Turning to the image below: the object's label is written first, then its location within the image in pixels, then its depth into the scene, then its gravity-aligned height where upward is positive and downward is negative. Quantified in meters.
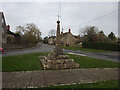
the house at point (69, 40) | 47.14 +1.67
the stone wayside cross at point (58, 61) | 5.91 -1.22
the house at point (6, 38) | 24.88 +1.43
